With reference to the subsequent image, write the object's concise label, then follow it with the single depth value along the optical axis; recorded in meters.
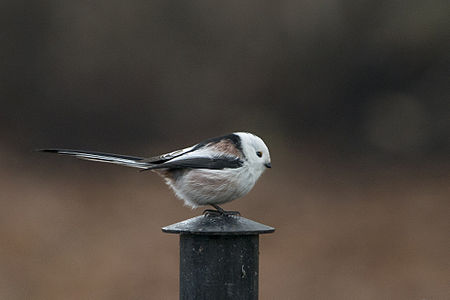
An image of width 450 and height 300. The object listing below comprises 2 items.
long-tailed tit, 7.58
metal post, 7.02
